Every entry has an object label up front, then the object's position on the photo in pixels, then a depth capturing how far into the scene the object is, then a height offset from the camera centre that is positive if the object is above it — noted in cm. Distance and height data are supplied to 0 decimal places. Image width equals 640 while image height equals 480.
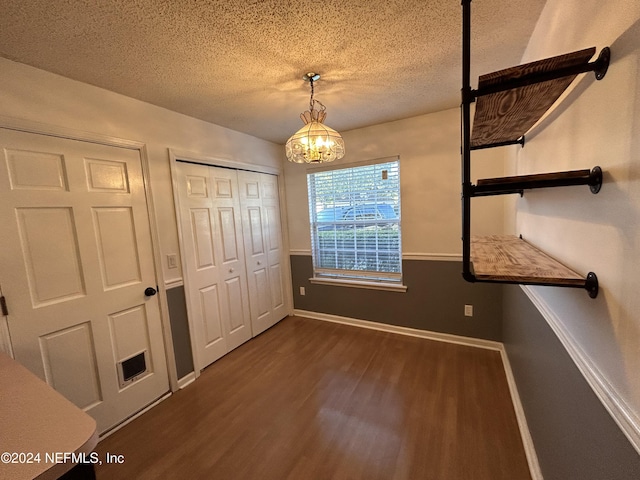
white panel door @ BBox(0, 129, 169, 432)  142 -25
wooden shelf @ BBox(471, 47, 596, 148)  70 +37
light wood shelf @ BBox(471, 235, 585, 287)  76 -22
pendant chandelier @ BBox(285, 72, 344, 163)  159 +48
